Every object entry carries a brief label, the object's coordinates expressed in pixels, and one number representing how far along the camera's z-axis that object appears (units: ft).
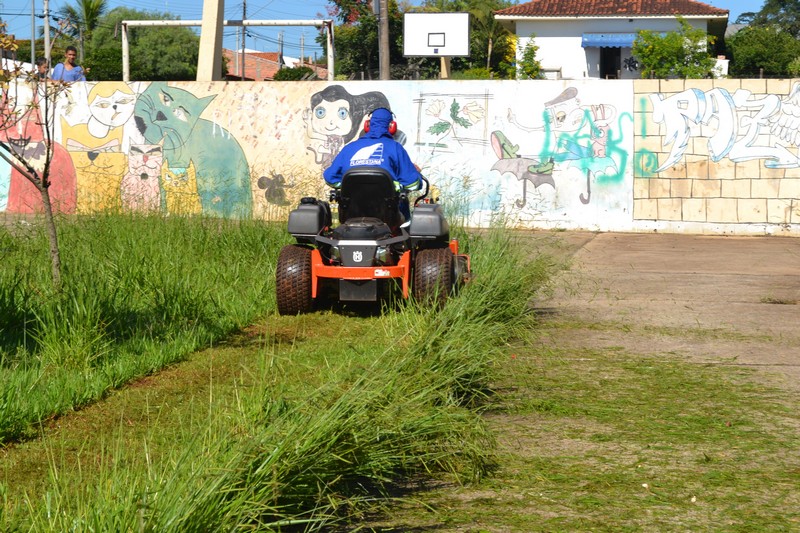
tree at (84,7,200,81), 223.92
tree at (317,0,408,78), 200.44
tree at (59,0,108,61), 211.61
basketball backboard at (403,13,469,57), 109.50
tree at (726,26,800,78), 168.35
